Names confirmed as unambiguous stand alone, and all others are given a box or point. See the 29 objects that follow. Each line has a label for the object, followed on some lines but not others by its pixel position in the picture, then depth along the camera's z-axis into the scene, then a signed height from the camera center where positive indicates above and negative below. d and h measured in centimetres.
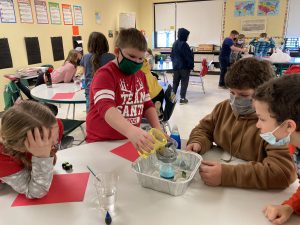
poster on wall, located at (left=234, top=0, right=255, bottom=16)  737 +79
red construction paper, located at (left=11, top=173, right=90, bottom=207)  100 -59
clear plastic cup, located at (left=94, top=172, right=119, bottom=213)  94 -55
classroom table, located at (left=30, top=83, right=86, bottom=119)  275 -58
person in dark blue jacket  499 -44
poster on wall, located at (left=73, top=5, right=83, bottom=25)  584 +57
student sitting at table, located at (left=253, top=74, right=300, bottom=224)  79 -25
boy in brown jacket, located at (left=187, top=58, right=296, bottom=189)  104 -50
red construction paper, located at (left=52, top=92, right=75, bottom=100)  284 -59
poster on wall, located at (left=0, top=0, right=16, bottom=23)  425 +51
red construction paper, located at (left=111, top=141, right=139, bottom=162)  133 -57
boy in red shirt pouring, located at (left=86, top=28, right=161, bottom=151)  129 -29
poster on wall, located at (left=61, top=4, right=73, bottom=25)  552 +57
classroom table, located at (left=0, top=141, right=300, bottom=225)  88 -59
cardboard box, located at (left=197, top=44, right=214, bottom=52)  795 -31
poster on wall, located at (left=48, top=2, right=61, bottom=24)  521 +58
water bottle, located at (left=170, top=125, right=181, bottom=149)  136 -50
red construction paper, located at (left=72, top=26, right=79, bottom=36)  585 +24
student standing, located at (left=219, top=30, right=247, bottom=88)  624 -33
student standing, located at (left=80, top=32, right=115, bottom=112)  286 -16
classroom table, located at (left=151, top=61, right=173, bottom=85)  531 -59
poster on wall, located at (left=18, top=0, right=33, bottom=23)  459 +55
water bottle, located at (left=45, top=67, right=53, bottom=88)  345 -49
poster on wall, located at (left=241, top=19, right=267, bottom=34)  740 +28
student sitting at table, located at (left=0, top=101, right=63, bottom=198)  101 -42
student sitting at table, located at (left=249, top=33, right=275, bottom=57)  611 -26
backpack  305 -58
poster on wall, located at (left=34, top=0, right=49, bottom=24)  491 +56
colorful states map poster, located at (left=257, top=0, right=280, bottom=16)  714 +74
